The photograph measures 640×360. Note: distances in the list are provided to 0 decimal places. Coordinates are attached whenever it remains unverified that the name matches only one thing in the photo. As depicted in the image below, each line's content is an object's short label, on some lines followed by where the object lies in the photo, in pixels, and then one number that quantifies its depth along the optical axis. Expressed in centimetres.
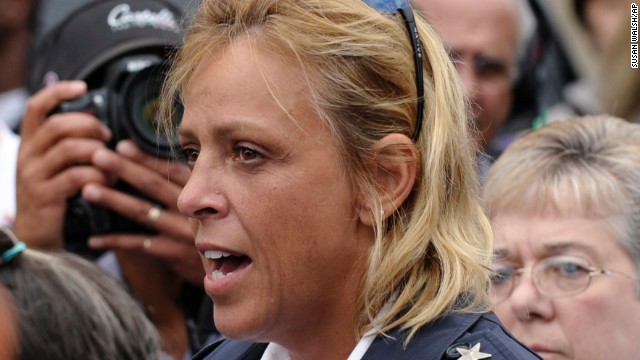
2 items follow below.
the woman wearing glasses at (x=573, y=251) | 581
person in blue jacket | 453
